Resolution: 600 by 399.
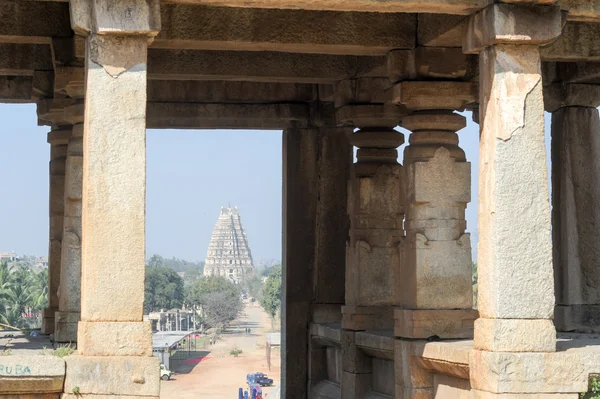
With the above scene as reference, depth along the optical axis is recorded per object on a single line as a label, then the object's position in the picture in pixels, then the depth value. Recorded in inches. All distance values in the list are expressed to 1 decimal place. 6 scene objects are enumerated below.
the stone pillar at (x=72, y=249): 609.0
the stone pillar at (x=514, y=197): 470.3
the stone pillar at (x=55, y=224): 722.8
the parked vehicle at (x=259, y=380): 3110.5
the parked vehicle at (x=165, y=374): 3417.8
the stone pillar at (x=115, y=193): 440.5
